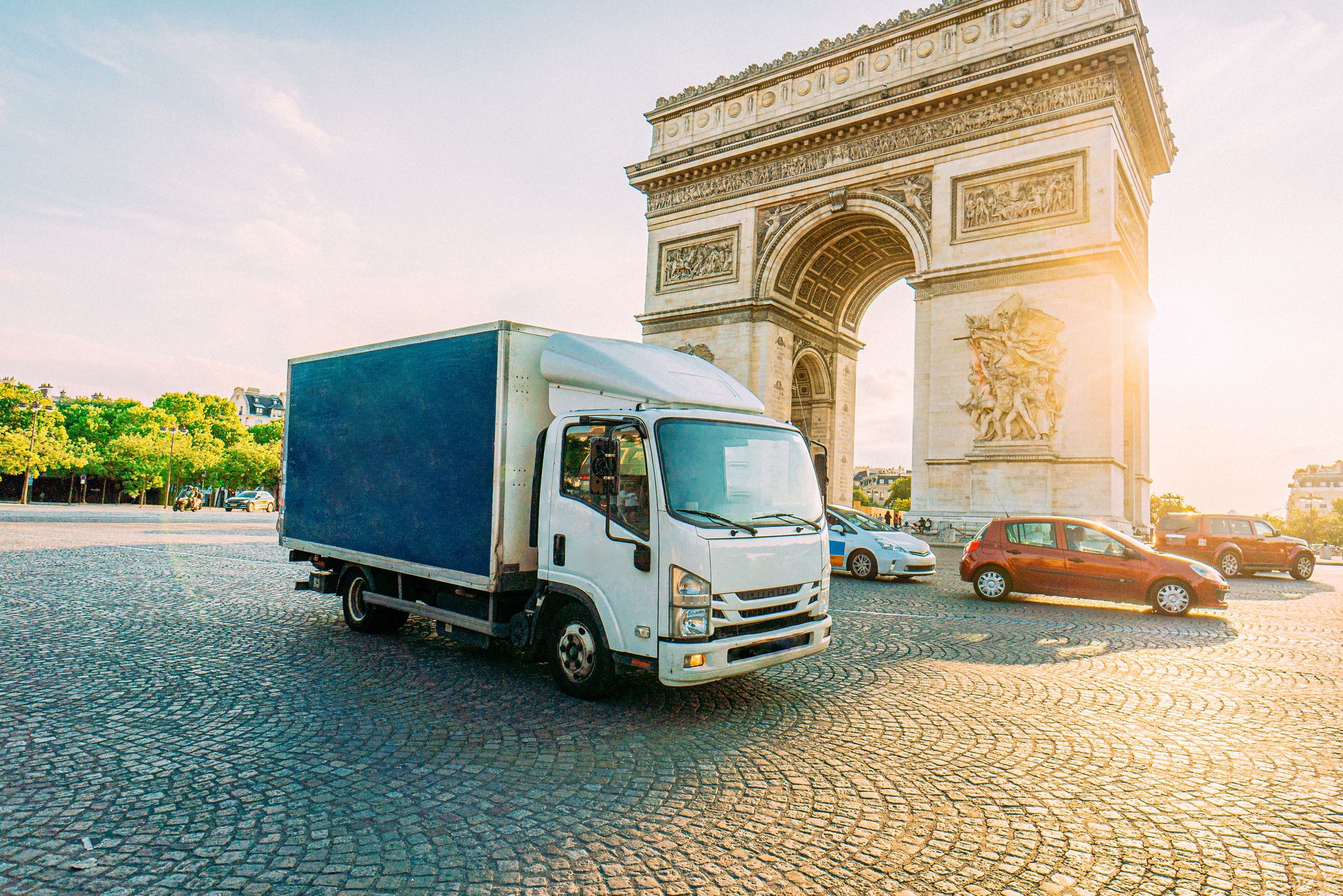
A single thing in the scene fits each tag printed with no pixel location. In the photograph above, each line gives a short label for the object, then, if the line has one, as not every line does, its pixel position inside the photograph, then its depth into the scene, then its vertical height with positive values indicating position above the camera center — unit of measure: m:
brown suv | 17.28 -1.04
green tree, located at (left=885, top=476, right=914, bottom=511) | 96.97 -0.02
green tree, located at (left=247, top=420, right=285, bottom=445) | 74.81 +3.64
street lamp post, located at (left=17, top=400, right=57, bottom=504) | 50.03 +3.65
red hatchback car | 10.72 -1.05
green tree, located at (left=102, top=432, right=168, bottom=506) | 56.69 +0.49
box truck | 5.18 -0.20
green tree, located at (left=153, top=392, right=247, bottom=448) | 64.94 +4.69
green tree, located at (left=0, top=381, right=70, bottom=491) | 49.22 +1.79
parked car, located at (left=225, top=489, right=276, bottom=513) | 48.28 -1.98
